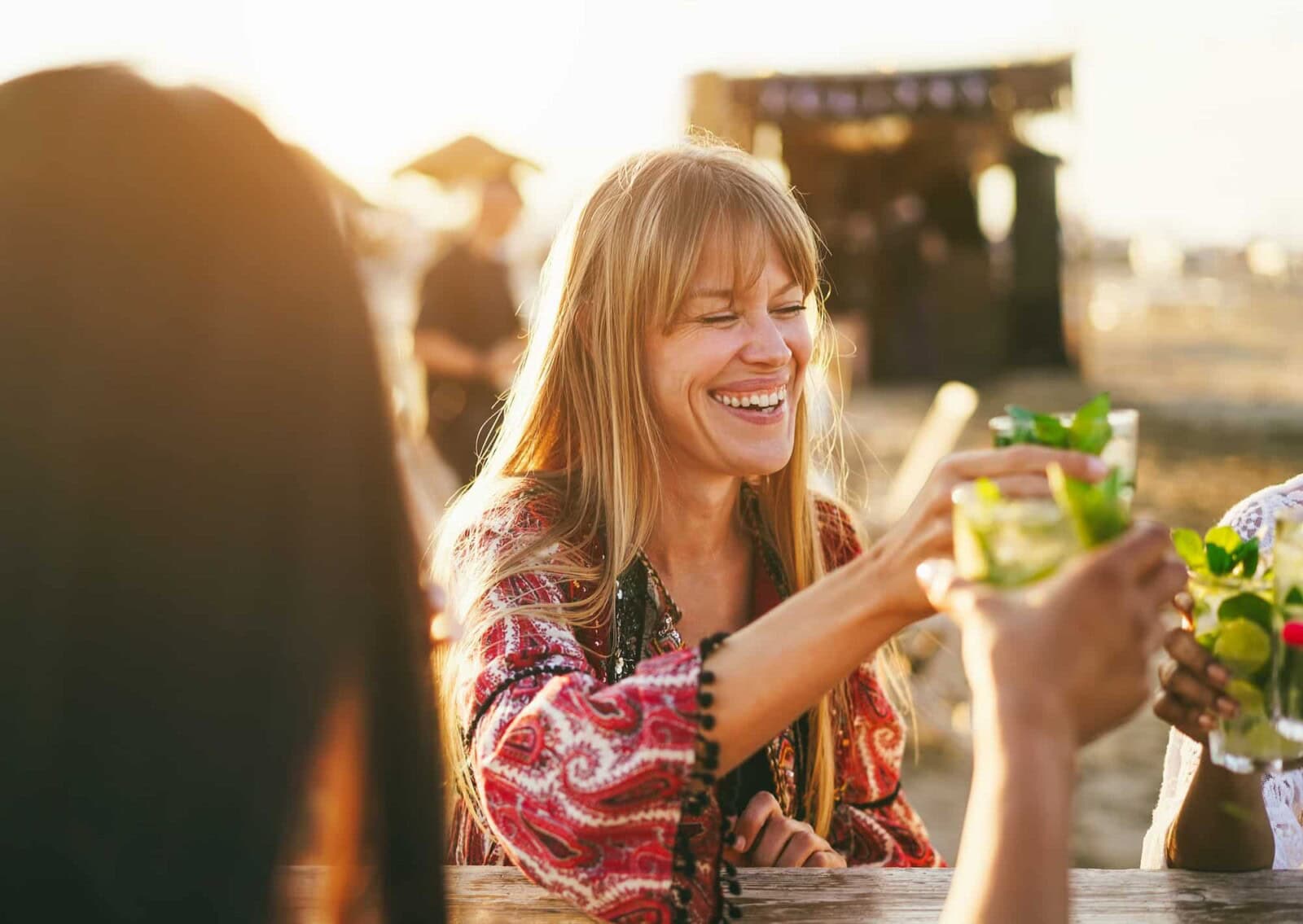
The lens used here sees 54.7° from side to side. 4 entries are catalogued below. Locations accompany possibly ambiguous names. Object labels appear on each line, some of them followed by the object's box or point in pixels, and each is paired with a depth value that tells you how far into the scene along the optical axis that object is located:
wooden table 1.67
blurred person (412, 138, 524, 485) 6.48
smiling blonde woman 1.53
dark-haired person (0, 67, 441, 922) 0.96
